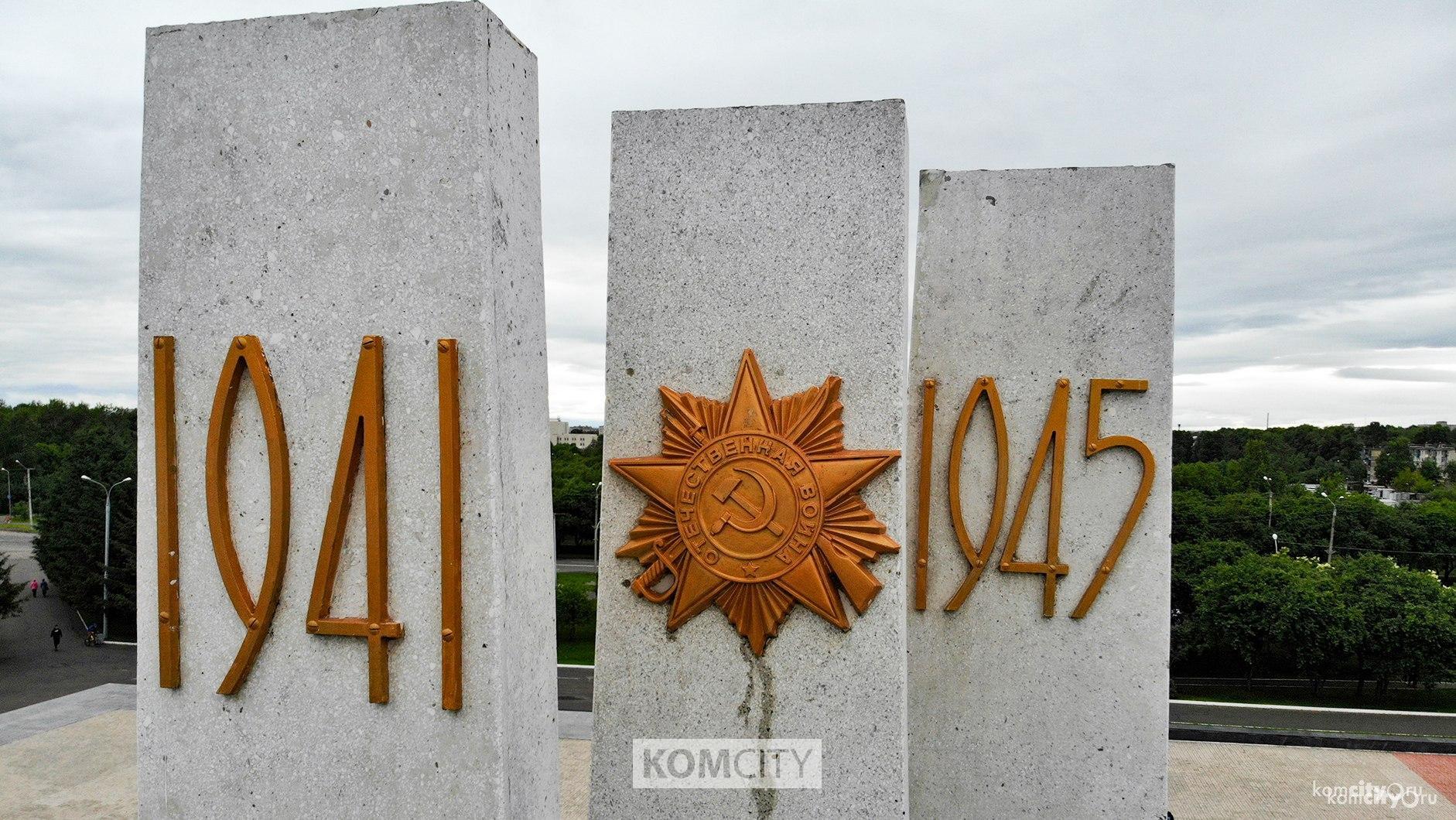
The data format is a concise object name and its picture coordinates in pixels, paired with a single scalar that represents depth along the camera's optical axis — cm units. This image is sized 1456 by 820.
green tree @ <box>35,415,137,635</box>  2600
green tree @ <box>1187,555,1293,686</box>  2369
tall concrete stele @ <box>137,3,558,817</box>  312
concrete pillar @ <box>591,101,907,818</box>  406
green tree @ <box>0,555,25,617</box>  2522
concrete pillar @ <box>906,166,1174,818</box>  520
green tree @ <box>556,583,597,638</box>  2591
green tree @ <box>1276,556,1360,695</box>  2284
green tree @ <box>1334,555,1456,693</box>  2194
